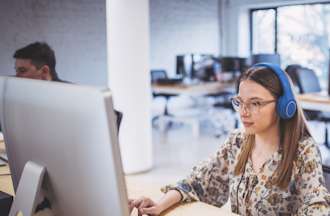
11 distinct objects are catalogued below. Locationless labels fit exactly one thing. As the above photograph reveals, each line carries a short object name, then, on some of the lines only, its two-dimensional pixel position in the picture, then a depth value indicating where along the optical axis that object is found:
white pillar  4.45
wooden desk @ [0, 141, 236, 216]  1.65
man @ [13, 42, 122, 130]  2.43
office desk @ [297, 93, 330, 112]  4.70
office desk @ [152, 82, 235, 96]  6.50
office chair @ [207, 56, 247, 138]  7.11
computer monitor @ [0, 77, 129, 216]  0.90
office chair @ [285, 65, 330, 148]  5.46
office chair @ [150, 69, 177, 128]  7.07
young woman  1.58
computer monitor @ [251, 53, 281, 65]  6.54
